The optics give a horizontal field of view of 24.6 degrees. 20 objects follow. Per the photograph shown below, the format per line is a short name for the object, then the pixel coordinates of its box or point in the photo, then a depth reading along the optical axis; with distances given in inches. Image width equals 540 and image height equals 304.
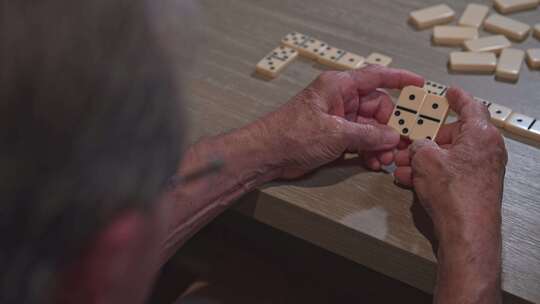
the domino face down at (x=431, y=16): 53.2
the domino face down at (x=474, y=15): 53.2
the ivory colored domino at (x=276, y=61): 50.1
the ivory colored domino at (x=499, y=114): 48.0
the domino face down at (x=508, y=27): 52.3
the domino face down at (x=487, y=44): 51.6
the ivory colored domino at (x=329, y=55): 50.6
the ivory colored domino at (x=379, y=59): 50.7
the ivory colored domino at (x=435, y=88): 48.4
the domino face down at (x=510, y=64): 50.2
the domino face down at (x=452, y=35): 52.1
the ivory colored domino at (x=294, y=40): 51.4
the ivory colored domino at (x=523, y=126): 47.6
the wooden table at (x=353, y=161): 44.1
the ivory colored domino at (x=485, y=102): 48.7
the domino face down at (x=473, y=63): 50.6
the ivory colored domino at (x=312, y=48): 51.0
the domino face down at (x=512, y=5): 54.0
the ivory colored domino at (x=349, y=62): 50.3
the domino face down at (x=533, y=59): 50.8
